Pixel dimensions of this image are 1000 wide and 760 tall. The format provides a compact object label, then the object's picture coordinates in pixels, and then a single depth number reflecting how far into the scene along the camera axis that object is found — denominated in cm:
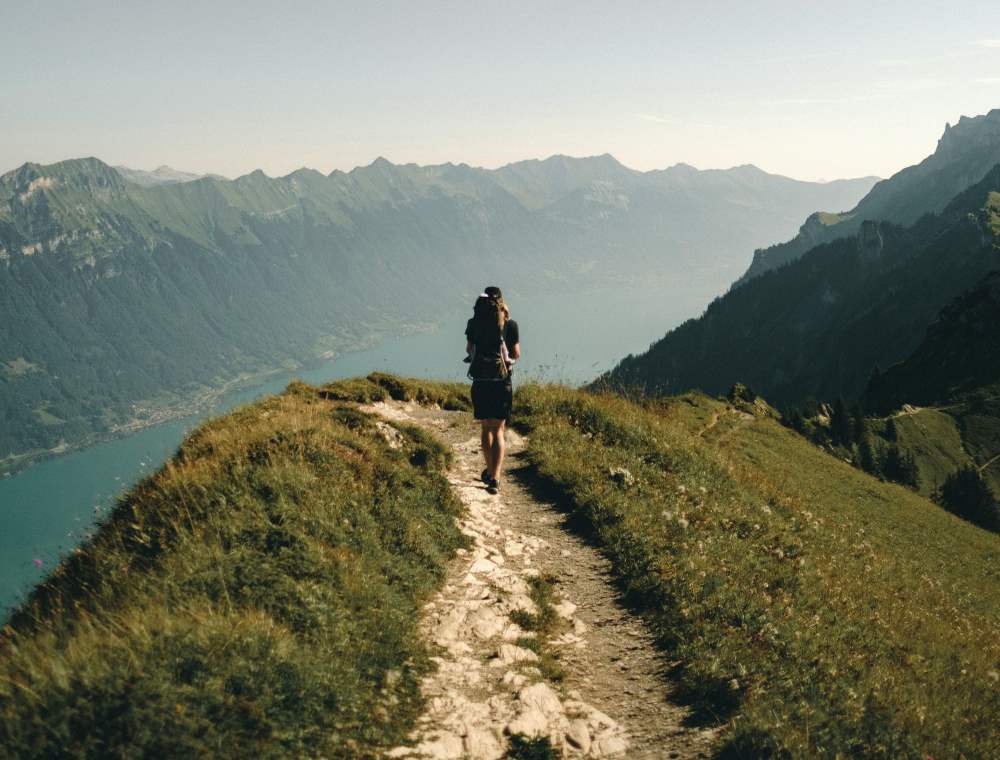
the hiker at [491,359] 1278
